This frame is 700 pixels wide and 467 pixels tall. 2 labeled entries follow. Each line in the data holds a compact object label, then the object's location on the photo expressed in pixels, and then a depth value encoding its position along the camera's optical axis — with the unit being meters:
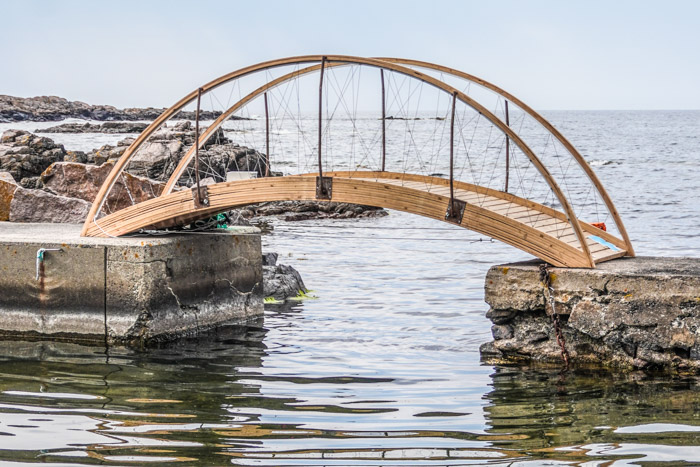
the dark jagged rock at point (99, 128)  104.68
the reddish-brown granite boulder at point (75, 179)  19.33
